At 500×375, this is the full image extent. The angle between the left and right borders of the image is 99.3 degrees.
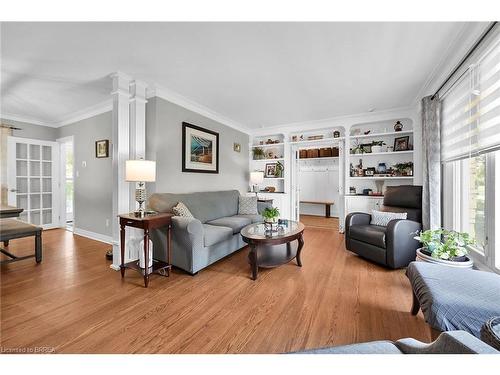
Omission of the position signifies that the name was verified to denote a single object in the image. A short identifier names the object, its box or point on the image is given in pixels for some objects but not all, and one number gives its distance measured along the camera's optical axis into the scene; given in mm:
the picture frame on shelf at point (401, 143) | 4023
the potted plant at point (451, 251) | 1868
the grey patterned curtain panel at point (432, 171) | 2709
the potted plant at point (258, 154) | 5512
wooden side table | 2219
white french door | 4117
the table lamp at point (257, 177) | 4812
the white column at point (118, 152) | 2646
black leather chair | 2545
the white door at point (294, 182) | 5170
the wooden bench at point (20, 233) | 2574
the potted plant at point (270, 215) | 2645
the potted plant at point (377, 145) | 4234
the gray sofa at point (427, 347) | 722
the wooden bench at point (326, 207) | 6449
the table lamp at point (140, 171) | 2326
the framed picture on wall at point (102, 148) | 3665
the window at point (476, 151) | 1741
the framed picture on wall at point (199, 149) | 3463
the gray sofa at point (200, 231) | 2383
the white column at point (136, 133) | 2756
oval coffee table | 2340
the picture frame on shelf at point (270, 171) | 5395
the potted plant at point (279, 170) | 5273
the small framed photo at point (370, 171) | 4305
